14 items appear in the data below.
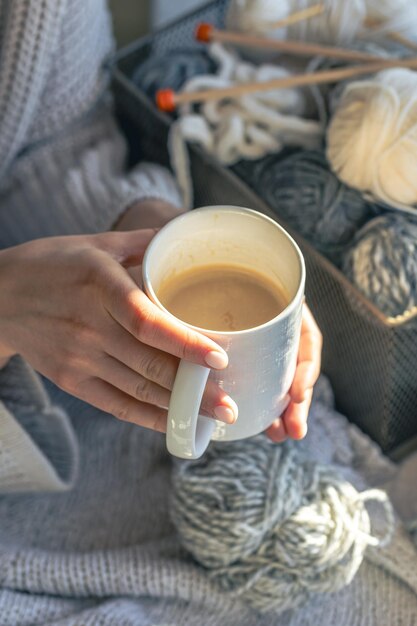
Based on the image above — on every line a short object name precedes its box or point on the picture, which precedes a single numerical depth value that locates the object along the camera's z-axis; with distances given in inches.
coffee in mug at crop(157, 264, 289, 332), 20.6
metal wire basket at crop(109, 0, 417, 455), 28.2
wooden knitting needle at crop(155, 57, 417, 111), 30.4
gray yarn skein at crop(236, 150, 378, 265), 30.0
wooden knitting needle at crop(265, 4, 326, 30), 33.4
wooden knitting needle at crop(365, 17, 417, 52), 32.0
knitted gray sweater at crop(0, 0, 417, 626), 26.6
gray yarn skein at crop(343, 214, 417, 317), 27.5
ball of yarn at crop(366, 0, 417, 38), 32.4
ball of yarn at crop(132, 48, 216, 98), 36.1
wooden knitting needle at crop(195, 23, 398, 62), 31.5
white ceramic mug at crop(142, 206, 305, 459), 17.9
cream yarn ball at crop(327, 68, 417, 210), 27.9
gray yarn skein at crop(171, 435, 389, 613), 25.6
